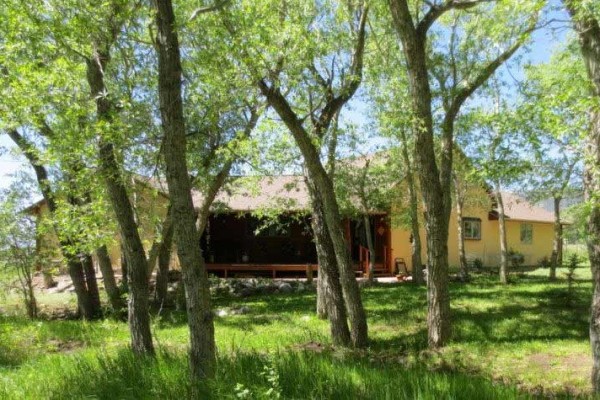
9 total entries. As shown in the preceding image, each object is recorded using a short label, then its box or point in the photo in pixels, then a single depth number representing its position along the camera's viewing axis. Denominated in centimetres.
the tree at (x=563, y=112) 607
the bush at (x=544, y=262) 3256
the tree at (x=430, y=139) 875
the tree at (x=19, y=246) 1439
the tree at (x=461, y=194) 2010
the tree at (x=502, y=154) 764
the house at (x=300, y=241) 2509
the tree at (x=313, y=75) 759
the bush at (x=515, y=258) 3084
